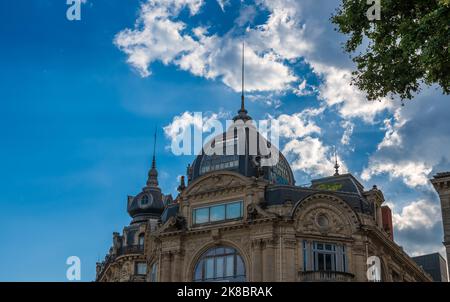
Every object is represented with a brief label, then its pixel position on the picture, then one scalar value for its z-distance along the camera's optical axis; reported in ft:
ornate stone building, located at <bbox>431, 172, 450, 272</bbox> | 171.12
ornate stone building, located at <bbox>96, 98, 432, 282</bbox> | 161.99
